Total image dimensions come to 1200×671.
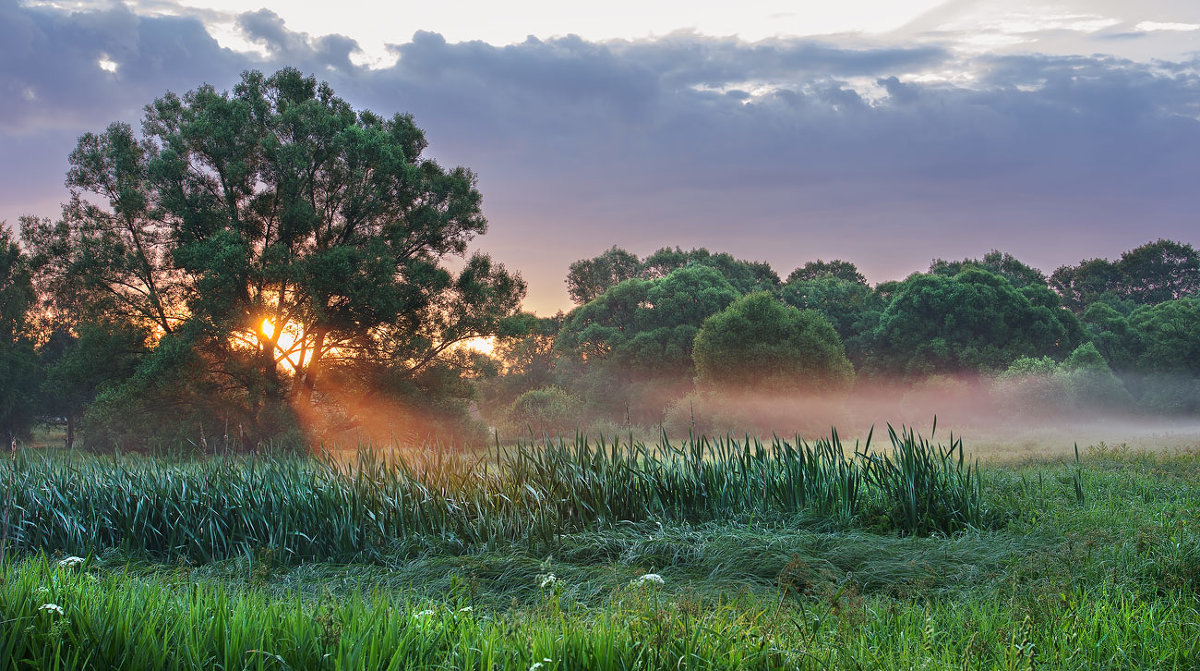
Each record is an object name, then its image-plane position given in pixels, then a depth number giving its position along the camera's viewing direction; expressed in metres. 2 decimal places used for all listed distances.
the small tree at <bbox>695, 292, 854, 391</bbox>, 32.44
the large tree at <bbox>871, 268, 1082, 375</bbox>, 38.84
